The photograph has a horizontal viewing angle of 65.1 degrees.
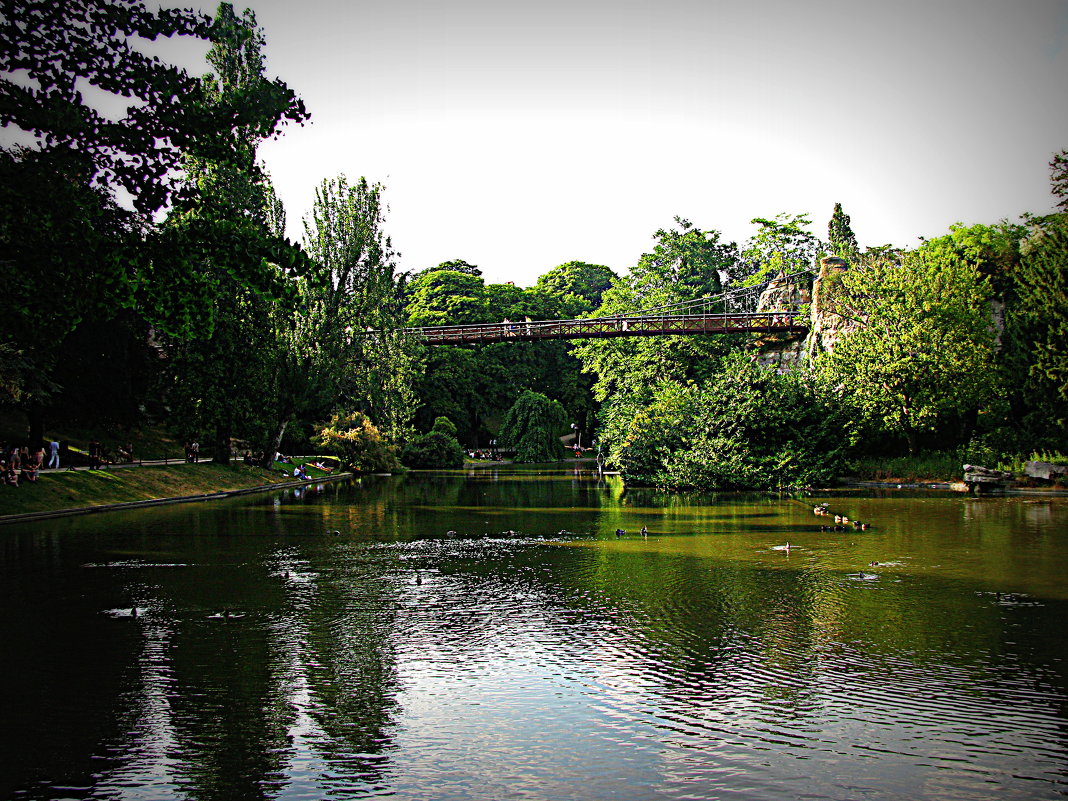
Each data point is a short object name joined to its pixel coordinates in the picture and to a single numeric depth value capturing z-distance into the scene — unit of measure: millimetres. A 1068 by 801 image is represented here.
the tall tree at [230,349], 34062
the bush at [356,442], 48625
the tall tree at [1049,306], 33188
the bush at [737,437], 33000
